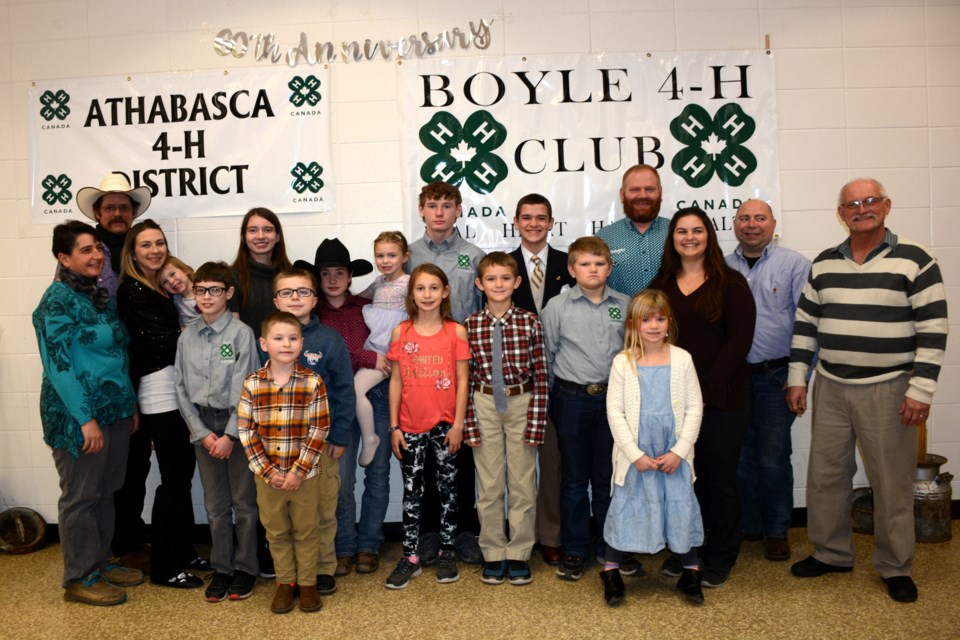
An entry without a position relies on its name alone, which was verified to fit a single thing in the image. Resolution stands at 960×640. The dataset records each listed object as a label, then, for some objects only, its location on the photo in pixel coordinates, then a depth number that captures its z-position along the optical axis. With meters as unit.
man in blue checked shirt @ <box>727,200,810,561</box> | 3.37
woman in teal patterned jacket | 2.87
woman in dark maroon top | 2.91
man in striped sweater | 2.82
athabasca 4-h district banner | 3.96
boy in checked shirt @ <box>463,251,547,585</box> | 3.01
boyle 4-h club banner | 3.93
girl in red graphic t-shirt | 3.05
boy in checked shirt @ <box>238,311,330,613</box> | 2.75
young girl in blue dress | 2.76
